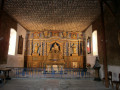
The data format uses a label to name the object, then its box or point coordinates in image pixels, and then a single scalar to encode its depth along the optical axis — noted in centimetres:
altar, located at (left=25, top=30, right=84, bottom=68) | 1298
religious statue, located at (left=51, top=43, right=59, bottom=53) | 1269
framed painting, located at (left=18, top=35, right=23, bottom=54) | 1094
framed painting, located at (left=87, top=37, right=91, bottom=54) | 1096
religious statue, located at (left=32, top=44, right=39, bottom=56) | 1310
